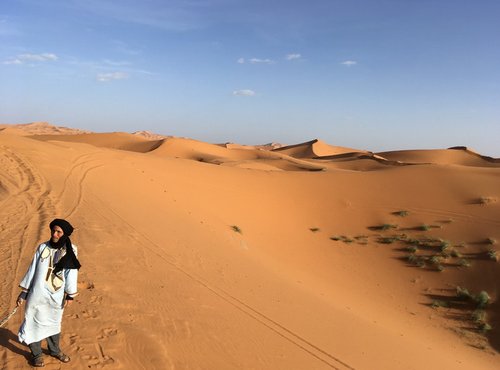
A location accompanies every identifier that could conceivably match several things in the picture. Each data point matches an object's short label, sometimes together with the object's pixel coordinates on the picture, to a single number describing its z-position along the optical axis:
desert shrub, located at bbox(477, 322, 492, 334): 9.43
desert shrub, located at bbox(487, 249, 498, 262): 11.95
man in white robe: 3.88
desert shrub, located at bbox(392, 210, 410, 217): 15.80
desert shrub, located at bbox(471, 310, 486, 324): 9.77
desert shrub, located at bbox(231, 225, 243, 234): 13.25
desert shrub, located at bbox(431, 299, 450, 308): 10.53
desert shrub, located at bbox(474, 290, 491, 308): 10.31
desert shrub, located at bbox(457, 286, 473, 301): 10.70
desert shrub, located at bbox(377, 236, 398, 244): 13.94
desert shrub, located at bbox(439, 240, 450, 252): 12.90
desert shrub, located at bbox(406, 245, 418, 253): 13.11
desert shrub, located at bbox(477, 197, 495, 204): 15.72
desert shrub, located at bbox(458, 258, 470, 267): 11.98
